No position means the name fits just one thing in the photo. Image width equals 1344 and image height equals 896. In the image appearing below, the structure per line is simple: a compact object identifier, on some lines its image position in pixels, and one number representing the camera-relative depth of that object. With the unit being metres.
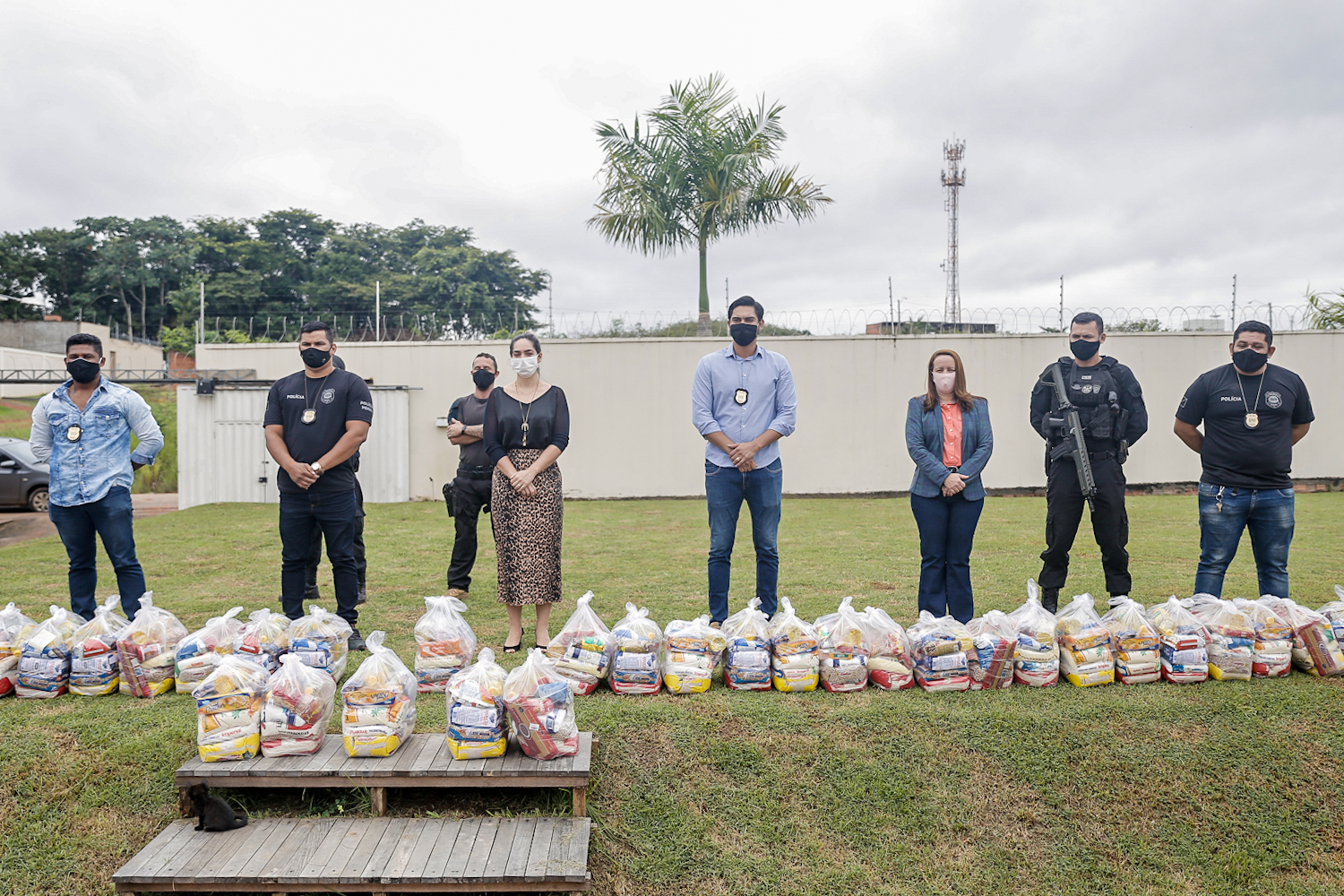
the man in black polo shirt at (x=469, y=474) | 6.23
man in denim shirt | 4.79
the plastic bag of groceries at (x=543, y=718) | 3.27
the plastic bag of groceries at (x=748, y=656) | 4.09
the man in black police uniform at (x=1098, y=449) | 5.17
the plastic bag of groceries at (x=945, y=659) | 4.05
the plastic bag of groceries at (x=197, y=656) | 4.03
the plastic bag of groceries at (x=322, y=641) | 4.09
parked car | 13.32
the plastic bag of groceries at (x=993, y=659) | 4.07
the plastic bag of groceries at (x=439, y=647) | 4.09
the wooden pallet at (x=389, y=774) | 3.16
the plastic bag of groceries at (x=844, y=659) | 4.07
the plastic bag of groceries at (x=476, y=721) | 3.24
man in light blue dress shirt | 4.86
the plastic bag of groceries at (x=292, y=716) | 3.30
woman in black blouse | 4.64
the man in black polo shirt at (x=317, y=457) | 4.79
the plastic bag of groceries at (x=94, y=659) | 4.06
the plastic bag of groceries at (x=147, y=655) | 4.04
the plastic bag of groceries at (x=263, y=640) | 3.97
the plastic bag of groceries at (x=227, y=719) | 3.27
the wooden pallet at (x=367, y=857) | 2.78
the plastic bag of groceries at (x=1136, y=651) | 4.15
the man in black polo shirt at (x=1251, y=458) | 4.73
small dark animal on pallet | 3.07
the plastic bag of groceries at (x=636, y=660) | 4.04
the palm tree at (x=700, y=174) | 15.63
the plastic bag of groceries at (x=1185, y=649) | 4.12
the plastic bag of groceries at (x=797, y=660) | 4.08
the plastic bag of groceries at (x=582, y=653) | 4.07
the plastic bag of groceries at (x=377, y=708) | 3.29
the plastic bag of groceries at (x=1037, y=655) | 4.09
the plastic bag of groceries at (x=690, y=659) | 4.06
